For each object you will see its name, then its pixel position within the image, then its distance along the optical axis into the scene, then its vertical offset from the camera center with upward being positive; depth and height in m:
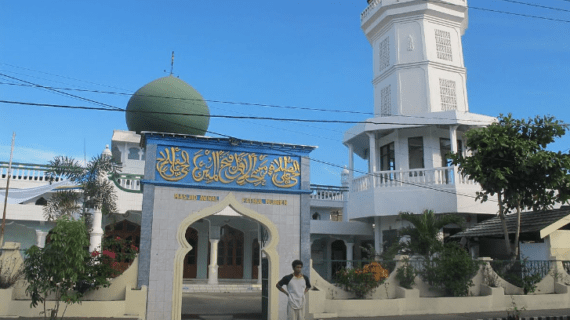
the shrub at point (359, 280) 11.23 -0.29
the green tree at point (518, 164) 13.28 +2.71
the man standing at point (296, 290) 8.07 -0.37
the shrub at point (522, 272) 12.70 -0.11
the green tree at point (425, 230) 14.12 +1.04
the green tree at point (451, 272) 11.76 -0.11
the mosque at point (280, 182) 10.45 +2.40
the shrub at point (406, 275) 11.70 -0.18
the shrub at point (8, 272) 9.67 -0.12
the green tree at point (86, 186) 17.12 +2.68
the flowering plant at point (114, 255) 9.98 +0.23
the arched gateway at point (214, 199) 10.15 +1.42
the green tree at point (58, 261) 8.41 +0.08
